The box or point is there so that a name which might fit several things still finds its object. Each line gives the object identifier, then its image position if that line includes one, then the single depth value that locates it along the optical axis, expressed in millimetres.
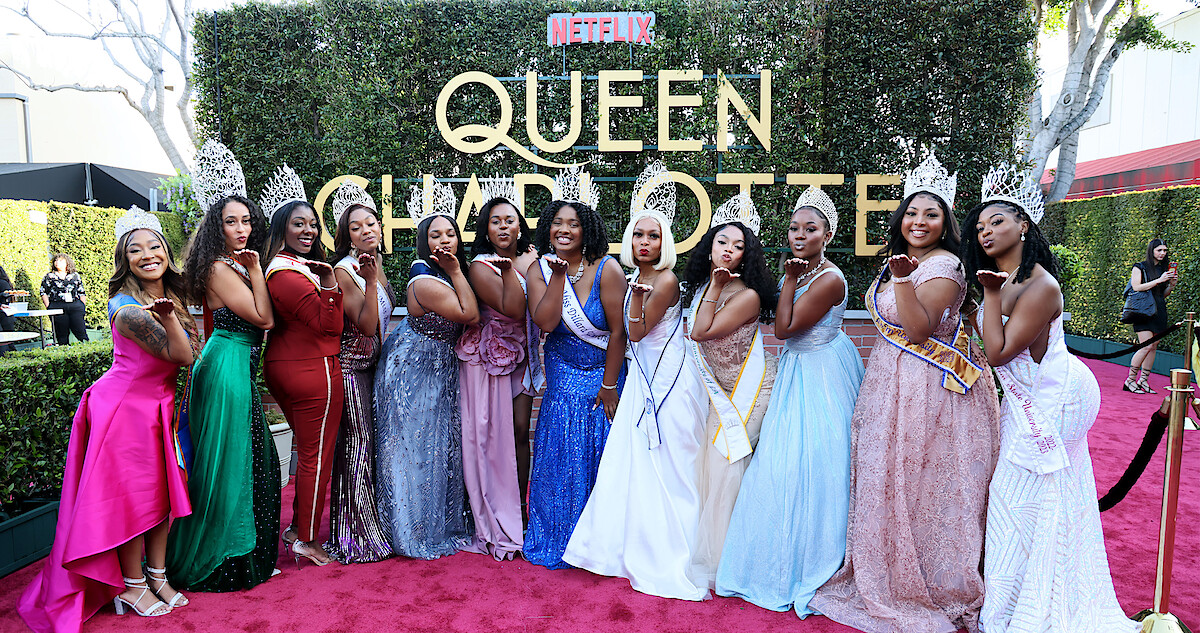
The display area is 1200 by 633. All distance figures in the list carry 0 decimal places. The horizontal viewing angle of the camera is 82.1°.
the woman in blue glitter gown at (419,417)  3557
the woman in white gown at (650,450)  3217
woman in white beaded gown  2586
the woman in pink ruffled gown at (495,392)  3588
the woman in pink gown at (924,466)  2799
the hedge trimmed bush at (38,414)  3348
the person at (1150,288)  8133
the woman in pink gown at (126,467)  2812
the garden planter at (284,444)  4730
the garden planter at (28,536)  3385
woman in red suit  3174
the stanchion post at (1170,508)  2514
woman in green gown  3072
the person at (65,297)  9859
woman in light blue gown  3016
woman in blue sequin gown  3354
